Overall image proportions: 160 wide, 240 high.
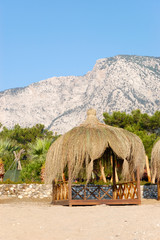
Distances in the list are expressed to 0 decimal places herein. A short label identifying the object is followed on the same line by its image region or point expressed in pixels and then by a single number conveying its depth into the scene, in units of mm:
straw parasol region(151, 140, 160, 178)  16281
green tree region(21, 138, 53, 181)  22203
